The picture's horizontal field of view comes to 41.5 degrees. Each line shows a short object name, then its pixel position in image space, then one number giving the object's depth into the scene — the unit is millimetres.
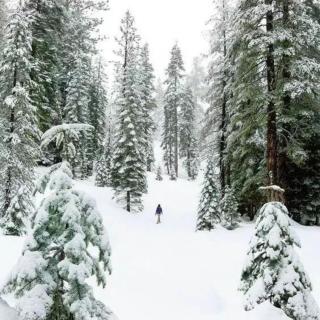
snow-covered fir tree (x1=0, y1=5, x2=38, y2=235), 20344
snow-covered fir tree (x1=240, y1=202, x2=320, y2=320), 7762
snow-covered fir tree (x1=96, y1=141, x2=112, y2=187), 44344
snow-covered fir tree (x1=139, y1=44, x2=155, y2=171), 50019
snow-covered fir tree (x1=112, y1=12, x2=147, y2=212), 32969
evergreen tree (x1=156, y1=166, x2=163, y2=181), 52012
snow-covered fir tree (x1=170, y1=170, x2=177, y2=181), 53781
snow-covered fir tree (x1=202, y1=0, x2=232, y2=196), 30516
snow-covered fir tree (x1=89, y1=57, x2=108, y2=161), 54094
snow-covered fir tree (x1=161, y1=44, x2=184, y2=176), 59969
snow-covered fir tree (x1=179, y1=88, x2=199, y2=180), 62906
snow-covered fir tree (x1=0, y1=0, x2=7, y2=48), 31934
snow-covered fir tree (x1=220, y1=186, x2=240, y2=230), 24203
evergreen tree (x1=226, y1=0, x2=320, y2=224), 15523
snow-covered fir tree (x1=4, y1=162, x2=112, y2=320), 4855
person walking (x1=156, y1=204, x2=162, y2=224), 29603
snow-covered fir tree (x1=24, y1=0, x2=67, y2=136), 27406
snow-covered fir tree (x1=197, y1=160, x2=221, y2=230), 24375
